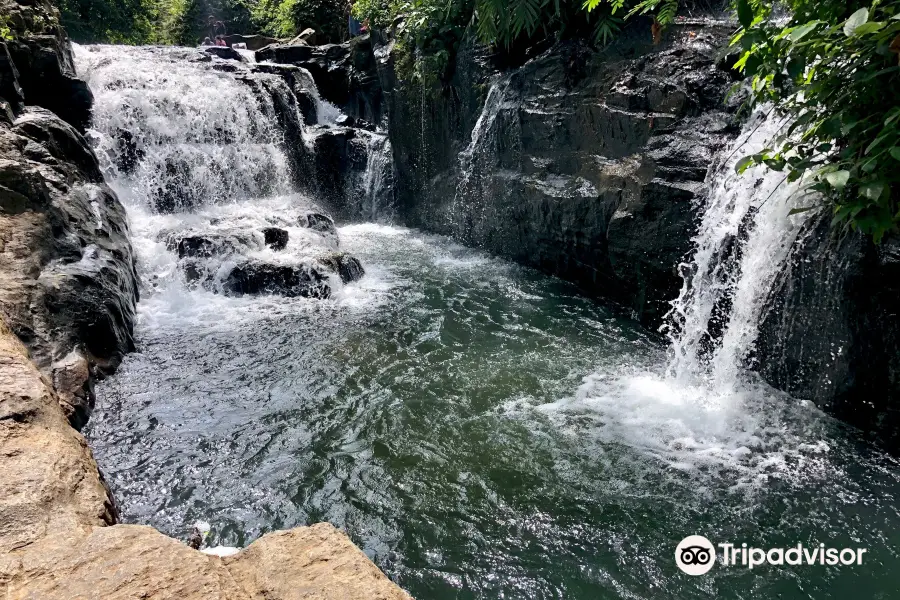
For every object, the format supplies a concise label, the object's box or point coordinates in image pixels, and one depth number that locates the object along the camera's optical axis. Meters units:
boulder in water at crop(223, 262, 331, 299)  7.85
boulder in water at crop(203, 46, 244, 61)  15.87
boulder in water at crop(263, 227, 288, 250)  8.89
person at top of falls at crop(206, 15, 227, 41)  24.41
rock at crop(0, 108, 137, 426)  4.72
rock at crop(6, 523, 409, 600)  1.67
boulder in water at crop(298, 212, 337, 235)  10.15
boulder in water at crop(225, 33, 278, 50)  19.22
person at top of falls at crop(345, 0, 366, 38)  16.22
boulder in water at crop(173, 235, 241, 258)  8.34
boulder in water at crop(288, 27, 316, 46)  17.84
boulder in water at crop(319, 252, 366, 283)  8.24
